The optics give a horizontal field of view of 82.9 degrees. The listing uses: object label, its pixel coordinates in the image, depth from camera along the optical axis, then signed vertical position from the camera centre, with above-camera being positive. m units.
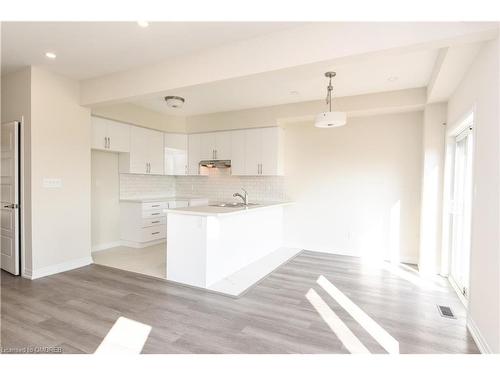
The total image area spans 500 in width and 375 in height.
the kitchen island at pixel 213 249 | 3.39 -0.89
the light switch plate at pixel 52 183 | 3.75 -0.06
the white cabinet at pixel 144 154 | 5.39 +0.51
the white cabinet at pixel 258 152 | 5.28 +0.56
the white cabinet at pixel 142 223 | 5.33 -0.84
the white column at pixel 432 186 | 3.96 -0.05
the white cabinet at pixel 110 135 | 4.68 +0.76
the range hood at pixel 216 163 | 5.76 +0.35
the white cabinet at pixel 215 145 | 5.73 +0.72
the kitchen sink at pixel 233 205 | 4.59 -0.40
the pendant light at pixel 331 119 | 3.15 +0.70
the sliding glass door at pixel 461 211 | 3.18 -0.34
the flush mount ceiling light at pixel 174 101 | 4.00 +1.13
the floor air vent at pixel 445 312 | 2.73 -1.28
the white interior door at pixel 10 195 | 3.71 -0.23
